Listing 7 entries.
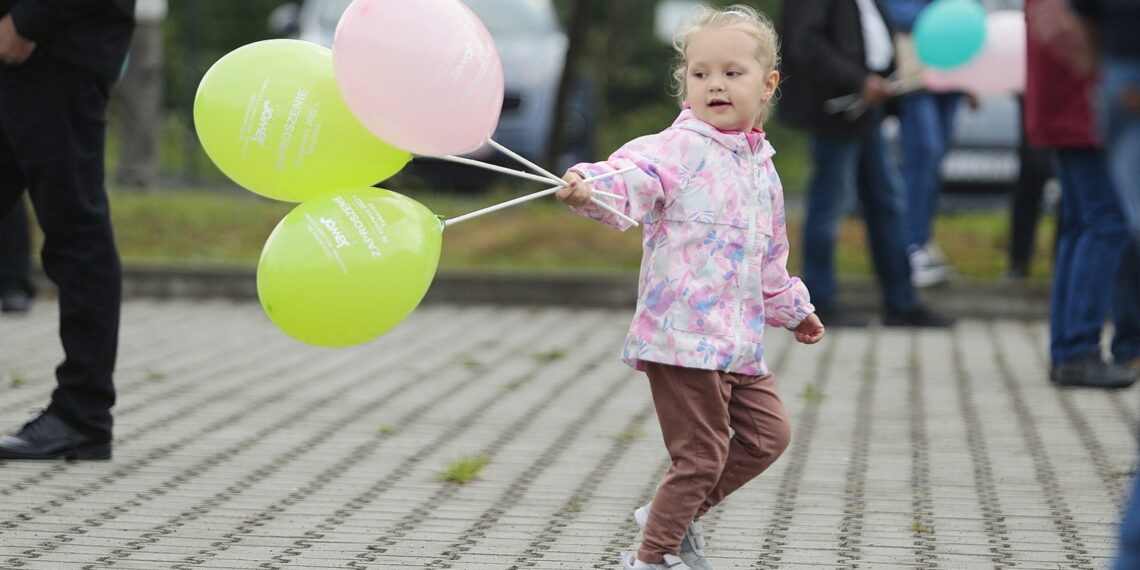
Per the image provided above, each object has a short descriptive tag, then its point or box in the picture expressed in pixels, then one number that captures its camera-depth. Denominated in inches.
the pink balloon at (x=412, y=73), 280.2
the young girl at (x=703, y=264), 285.1
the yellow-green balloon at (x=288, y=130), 293.3
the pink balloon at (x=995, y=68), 670.5
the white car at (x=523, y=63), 1065.5
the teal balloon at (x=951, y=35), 649.6
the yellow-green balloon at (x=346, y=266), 279.3
